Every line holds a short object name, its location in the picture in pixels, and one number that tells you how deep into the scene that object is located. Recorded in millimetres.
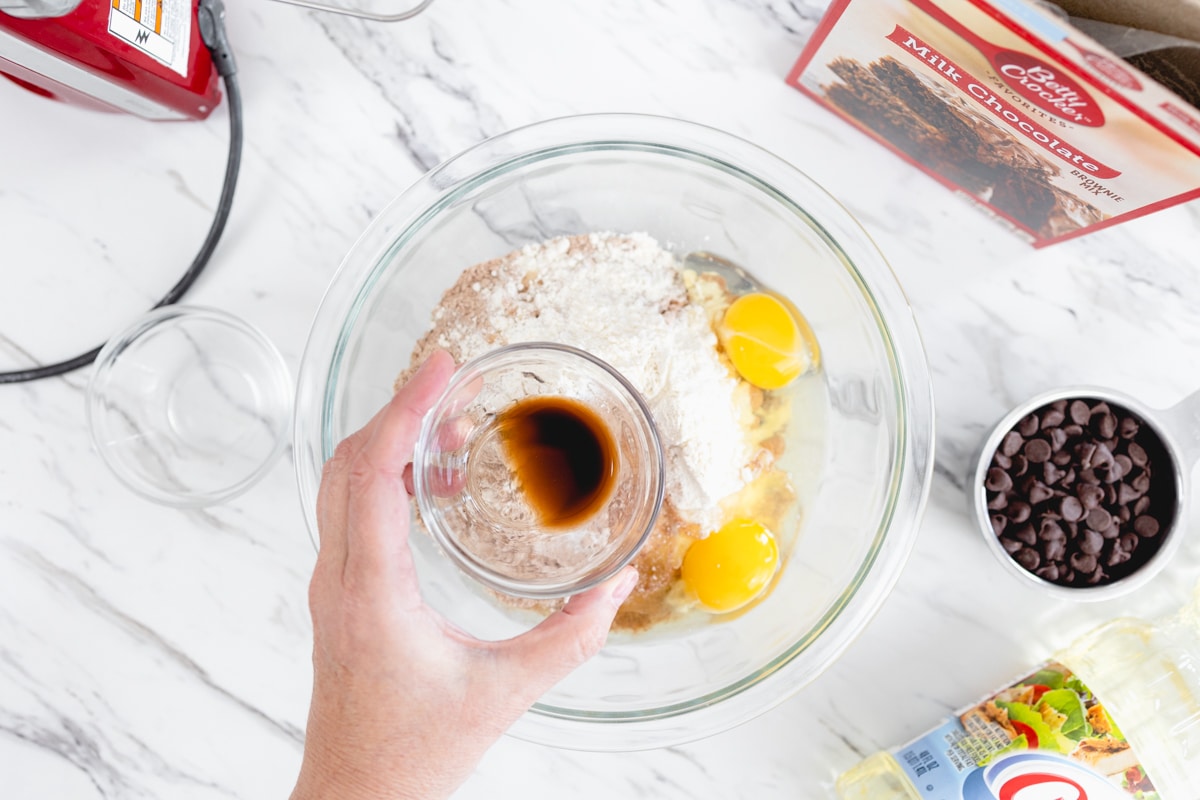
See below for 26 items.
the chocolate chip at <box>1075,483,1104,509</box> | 590
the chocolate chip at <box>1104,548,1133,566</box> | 591
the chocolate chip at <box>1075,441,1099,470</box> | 591
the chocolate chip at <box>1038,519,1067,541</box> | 589
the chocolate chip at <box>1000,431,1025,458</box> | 598
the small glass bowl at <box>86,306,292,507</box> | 642
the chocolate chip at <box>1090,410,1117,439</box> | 594
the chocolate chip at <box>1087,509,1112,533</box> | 588
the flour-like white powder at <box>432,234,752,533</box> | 583
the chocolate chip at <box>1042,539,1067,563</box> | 589
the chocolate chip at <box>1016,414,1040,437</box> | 599
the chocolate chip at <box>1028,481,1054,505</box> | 592
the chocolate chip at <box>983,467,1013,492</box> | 597
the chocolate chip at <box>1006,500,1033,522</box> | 594
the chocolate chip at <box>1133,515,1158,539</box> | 589
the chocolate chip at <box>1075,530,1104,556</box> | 588
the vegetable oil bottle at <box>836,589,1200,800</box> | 580
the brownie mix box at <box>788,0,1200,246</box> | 511
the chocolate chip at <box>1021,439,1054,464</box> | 594
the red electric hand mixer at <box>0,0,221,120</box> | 546
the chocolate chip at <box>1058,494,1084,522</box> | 589
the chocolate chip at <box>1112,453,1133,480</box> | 592
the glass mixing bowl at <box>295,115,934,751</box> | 598
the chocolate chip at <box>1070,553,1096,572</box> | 588
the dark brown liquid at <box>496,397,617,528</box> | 589
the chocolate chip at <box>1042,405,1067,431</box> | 597
